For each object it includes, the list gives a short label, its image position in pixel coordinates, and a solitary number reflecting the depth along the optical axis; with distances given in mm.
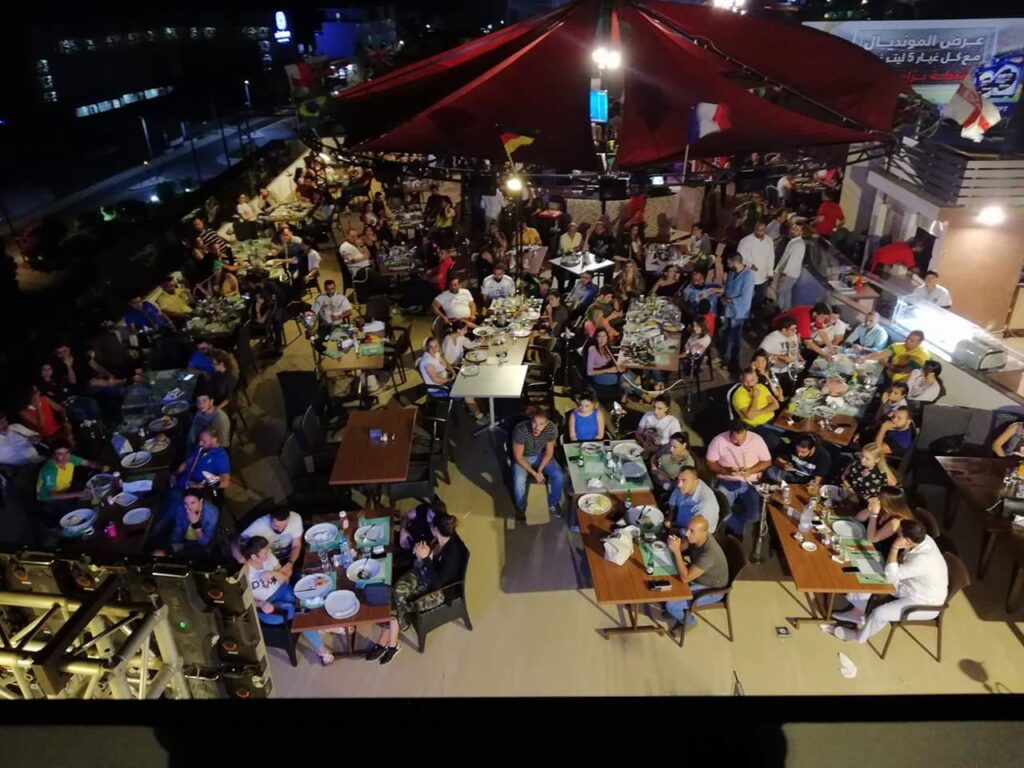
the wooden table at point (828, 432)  7469
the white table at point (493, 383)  8328
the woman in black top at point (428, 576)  5875
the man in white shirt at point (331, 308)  10281
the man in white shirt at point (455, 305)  10250
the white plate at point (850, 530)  6113
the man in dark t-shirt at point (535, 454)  7324
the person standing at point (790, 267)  11055
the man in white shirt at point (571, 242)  12805
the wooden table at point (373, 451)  7047
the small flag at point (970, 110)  7398
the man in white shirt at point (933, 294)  9703
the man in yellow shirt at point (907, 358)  8242
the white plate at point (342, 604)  5520
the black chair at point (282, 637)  5719
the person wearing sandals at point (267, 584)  5641
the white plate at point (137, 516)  6362
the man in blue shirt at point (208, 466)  7078
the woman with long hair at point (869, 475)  6516
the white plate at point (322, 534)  6250
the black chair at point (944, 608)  5633
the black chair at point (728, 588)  5898
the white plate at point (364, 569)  5824
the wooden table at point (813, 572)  5617
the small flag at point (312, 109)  20922
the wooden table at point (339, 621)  5461
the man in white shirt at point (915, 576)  5562
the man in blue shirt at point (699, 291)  10711
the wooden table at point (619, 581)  5598
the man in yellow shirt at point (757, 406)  7699
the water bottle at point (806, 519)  6152
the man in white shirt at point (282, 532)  6137
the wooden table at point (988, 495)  6195
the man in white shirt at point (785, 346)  8836
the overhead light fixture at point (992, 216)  11609
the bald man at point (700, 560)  5738
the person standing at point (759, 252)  10672
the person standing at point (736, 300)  9938
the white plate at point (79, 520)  6305
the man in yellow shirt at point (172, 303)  10727
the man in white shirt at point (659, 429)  7418
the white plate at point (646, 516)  6285
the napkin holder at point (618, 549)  5832
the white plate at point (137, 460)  7188
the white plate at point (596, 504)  6480
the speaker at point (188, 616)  2400
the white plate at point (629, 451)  7184
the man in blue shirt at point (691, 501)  6305
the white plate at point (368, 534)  6210
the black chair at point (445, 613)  5922
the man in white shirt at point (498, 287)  11047
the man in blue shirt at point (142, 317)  10211
